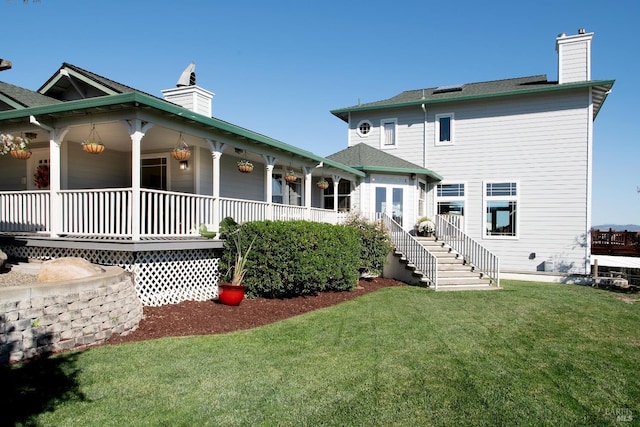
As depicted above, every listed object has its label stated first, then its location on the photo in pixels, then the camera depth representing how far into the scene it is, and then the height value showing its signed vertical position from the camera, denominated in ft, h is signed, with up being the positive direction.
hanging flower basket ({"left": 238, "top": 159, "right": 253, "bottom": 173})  35.12 +3.35
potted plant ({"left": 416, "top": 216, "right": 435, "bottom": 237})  51.78 -2.43
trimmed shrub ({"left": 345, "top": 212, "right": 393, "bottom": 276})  41.02 -3.53
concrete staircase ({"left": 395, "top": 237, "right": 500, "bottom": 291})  40.01 -6.58
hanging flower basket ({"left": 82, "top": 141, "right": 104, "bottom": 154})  26.17 +3.70
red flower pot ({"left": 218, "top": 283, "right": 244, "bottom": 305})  27.81 -5.75
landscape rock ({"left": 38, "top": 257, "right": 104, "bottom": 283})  20.16 -3.16
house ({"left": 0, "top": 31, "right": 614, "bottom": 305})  26.76 +3.70
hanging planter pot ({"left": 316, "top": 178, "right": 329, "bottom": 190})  48.85 +2.62
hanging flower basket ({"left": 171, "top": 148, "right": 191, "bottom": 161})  28.45 +3.59
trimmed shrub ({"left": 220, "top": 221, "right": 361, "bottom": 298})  30.01 -3.68
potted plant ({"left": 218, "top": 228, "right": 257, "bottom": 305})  27.86 -5.19
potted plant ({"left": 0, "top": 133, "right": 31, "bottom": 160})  22.07 +3.48
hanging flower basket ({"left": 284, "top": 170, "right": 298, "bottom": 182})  42.32 +2.96
